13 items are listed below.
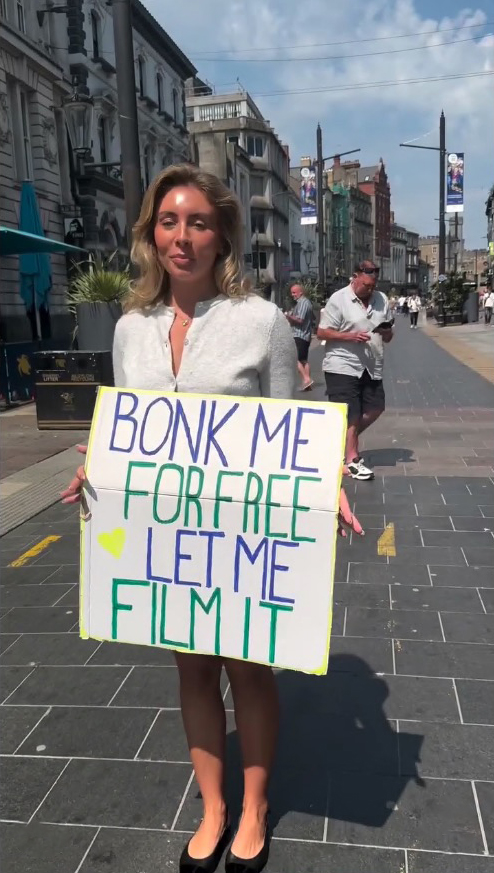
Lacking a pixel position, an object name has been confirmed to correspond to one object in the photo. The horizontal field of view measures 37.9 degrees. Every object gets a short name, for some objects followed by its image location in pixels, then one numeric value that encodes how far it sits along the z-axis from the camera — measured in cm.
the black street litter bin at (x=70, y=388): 953
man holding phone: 579
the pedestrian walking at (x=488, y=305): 2855
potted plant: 1037
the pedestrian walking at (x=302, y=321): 1143
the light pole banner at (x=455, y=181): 3250
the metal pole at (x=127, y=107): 771
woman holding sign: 194
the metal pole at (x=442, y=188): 3228
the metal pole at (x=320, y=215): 3238
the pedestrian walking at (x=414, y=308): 3188
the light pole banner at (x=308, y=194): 3797
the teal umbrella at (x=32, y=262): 1567
